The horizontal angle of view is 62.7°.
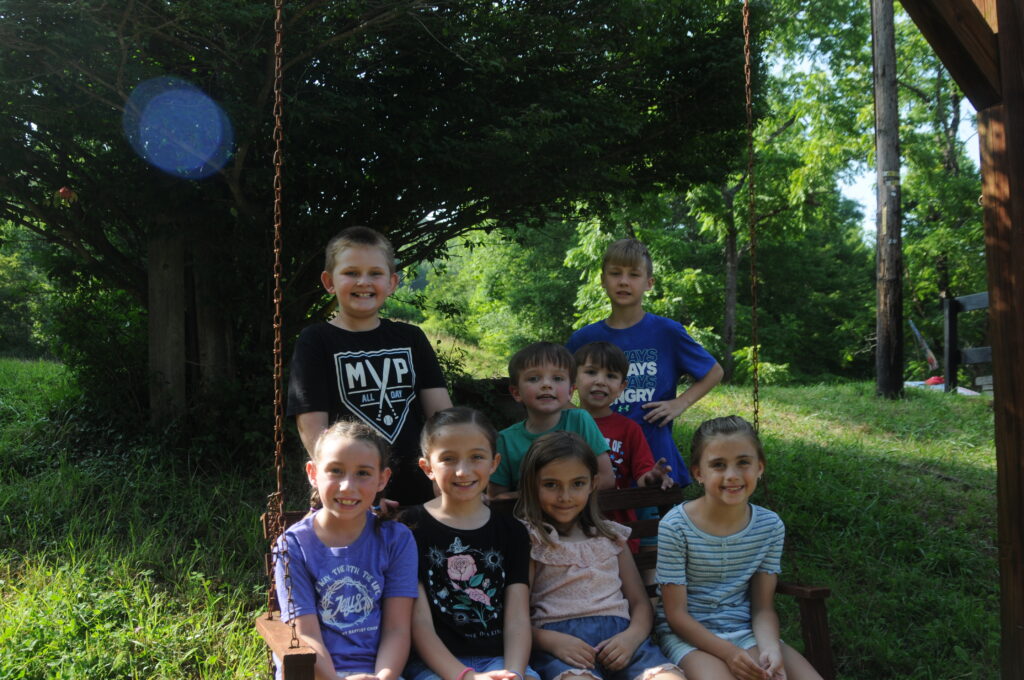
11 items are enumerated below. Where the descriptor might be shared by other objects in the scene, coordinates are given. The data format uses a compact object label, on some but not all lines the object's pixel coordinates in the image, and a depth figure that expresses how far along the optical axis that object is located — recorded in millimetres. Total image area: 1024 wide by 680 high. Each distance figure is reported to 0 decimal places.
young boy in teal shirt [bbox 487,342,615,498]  3428
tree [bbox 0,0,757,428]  5035
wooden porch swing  2359
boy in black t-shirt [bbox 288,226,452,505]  3109
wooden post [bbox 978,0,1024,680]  3424
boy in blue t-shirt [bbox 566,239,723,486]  3891
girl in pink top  2951
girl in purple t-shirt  2670
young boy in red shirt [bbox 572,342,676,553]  3652
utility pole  11203
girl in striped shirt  3004
